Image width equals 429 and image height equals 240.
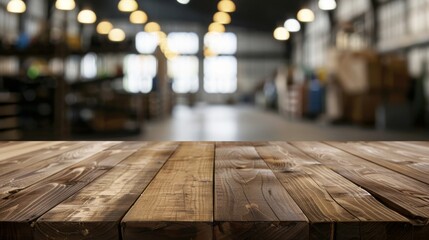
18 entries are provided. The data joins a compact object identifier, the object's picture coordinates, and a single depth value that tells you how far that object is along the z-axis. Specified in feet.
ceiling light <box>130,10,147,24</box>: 40.71
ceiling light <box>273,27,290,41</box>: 41.57
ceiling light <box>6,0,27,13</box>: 24.30
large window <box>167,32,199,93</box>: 81.41
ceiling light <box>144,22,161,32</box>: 51.36
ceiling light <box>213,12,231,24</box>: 45.74
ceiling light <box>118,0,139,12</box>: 29.12
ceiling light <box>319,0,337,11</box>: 24.59
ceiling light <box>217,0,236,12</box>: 36.48
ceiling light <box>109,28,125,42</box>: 43.96
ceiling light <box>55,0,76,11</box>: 23.80
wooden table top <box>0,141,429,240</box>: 2.31
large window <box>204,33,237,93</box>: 81.61
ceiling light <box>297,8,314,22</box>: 30.68
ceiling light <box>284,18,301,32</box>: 35.88
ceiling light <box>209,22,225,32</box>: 54.70
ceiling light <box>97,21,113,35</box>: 47.01
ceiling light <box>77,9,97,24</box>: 30.17
